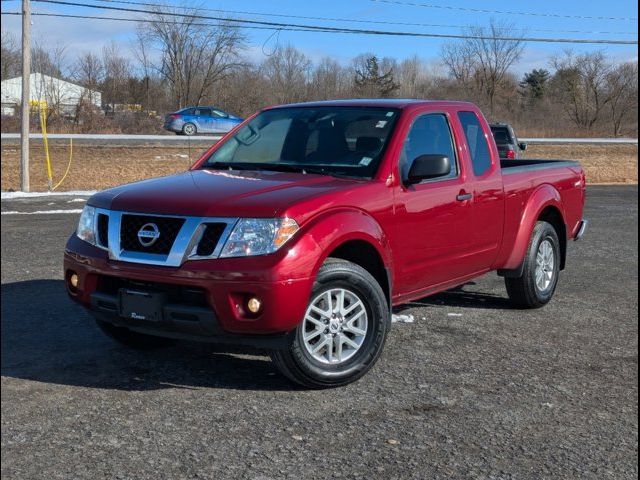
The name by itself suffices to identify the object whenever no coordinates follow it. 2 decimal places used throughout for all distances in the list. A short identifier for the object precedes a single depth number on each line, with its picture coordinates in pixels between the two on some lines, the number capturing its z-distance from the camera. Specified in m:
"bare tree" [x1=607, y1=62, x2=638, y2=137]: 51.47
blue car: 33.81
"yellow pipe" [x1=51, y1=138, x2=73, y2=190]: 19.91
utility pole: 18.72
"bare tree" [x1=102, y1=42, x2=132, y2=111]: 37.84
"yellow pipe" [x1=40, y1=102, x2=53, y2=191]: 18.94
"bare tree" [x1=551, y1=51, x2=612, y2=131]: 53.40
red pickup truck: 4.44
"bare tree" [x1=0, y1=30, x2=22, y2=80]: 30.36
